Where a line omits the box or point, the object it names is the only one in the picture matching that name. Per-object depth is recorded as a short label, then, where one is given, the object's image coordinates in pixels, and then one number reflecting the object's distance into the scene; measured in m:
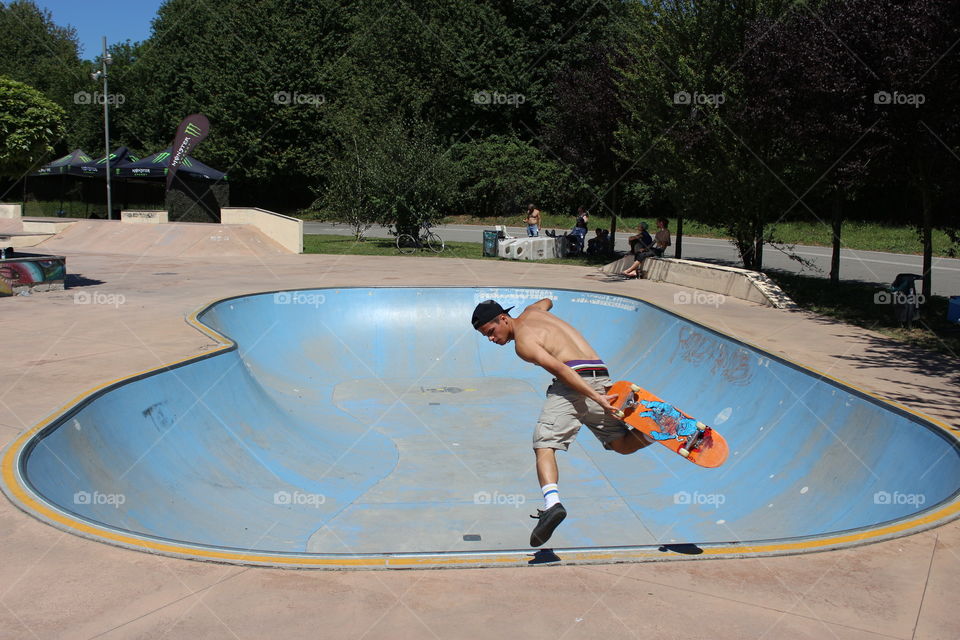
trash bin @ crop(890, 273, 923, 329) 13.20
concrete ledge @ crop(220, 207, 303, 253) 25.23
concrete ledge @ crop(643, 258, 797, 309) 15.90
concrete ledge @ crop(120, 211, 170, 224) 29.34
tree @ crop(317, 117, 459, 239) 24.72
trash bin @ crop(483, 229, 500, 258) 24.59
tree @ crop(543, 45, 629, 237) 23.33
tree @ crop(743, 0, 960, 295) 12.67
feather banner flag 28.72
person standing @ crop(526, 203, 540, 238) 25.00
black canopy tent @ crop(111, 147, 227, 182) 30.12
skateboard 5.39
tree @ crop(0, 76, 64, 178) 15.43
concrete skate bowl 6.00
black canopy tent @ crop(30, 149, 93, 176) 33.66
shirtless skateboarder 5.21
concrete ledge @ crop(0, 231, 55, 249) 25.73
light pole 27.88
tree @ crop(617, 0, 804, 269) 17.58
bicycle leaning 26.12
